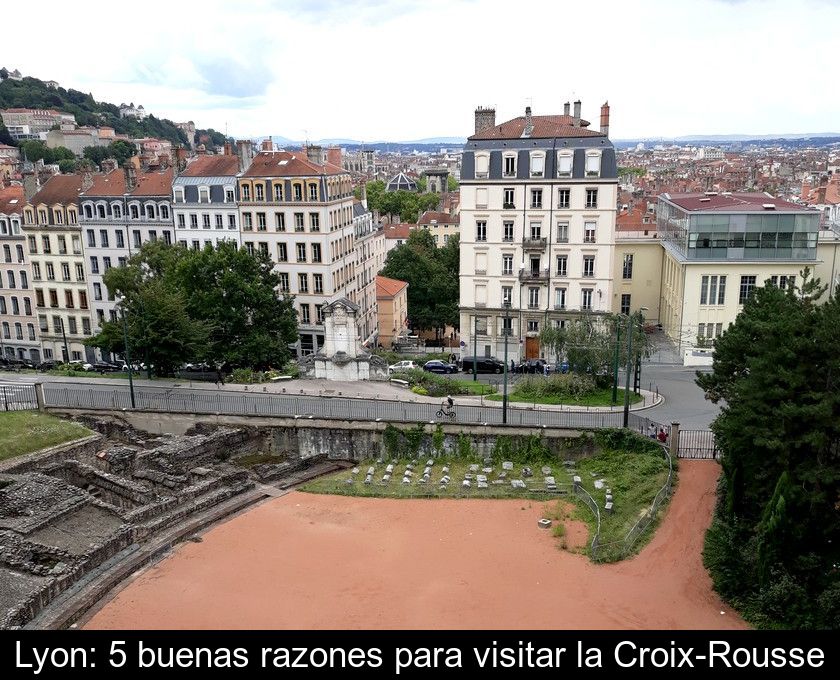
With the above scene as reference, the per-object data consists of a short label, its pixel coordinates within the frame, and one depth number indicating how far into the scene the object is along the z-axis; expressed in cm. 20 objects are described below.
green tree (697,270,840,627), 2017
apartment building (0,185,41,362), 5925
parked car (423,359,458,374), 4691
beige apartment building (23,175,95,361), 5753
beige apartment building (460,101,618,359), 4481
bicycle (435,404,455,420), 3491
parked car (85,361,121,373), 5119
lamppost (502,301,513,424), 4608
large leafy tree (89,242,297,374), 4156
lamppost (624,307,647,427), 3131
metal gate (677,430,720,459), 3083
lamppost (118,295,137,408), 3714
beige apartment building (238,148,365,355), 5141
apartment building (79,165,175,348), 5550
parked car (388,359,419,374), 4412
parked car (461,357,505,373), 4584
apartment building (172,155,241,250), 5350
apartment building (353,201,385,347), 6156
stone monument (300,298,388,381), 4197
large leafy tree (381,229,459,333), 6262
